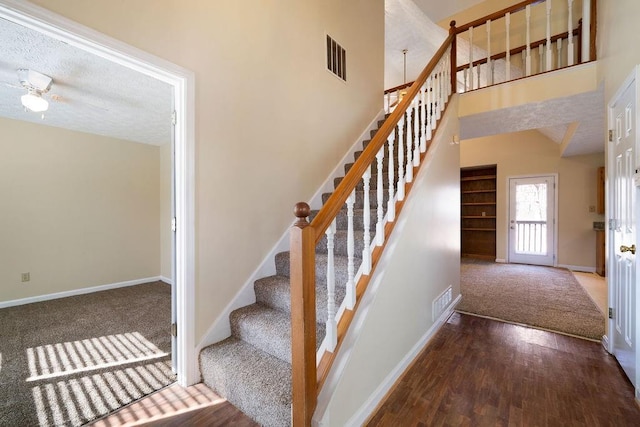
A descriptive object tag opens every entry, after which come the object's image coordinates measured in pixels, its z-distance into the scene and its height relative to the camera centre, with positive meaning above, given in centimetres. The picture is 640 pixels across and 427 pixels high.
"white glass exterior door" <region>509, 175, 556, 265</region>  534 -22
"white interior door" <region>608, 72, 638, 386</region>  162 -14
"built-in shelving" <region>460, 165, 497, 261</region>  626 -2
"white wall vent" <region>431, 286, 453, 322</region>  234 -91
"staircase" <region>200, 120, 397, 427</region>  134 -91
